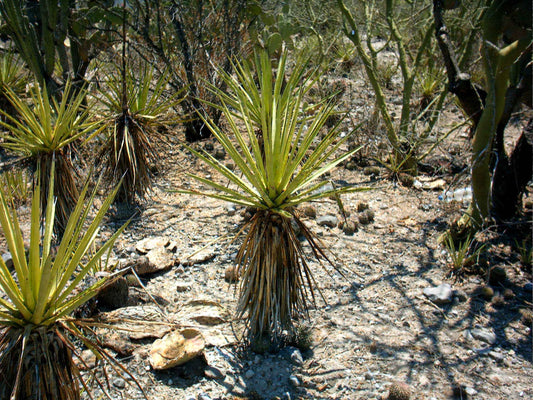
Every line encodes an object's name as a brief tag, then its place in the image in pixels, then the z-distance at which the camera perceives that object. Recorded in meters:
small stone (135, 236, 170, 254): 3.69
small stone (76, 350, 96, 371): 2.45
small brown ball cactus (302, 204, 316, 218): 4.23
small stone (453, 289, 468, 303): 3.21
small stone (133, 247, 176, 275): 3.38
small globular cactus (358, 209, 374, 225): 4.18
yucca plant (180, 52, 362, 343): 2.35
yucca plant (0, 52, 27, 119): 5.49
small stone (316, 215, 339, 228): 4.11
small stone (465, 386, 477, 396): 2.43
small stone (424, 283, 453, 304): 3.18
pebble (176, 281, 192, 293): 3.27
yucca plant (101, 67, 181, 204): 4.11
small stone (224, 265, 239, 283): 3.27
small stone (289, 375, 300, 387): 2.45
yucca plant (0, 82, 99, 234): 3.29
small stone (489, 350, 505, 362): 2.69
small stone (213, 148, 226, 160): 5.38
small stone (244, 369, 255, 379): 2.51
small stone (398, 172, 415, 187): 4.86
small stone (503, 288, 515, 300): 3.21
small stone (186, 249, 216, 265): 3.59
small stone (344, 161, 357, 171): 5.27
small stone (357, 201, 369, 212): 4.35
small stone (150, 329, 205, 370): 2.43
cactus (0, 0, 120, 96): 4.38
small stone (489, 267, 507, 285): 3.36
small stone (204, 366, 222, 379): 2.47
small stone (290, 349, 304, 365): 2.62
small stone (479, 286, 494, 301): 3.20
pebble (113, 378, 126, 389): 2.36
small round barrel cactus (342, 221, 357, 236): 3.98
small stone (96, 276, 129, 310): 2.89
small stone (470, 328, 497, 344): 2.83
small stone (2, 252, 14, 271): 3.57
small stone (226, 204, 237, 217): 4.25
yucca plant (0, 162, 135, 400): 1.65
